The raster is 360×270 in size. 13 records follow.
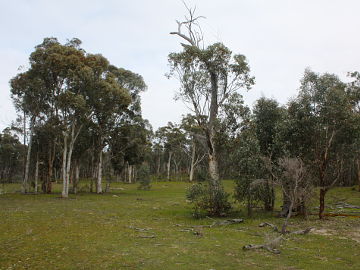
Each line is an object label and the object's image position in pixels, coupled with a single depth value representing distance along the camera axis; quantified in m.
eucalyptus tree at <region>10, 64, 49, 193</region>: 38.88
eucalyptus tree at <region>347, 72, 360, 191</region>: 42.54
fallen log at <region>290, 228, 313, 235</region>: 17.80
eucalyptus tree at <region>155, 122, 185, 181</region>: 80.38
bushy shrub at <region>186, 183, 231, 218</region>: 23.75
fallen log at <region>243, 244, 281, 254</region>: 13.41
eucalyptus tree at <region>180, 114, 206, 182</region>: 63.85
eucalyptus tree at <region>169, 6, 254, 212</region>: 27.73
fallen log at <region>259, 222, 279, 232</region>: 18.45
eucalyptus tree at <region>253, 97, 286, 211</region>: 25.73
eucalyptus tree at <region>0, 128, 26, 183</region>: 75.62
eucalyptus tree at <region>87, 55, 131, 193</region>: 37.72
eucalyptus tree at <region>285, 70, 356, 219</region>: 23.62
